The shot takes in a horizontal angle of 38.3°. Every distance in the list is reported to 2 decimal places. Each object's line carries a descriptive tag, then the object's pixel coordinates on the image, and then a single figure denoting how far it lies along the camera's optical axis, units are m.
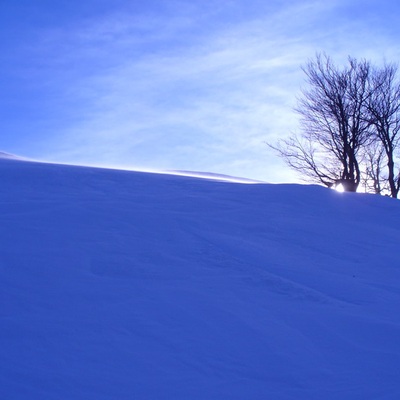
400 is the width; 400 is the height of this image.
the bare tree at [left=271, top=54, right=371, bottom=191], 24.70
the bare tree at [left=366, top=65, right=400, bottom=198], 24.94
